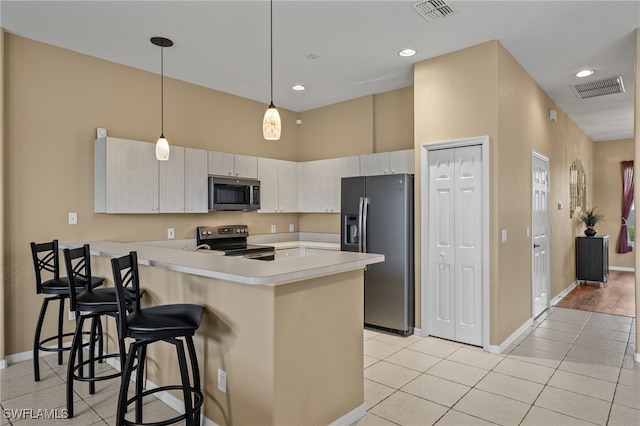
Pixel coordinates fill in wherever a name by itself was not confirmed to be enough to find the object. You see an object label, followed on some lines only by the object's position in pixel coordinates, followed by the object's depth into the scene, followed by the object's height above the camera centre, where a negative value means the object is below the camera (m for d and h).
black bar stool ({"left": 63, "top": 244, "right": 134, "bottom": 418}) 2.60 -0.63
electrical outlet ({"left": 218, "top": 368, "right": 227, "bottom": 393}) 2.33 -1.00
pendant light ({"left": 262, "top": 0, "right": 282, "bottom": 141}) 2.68 +0.61
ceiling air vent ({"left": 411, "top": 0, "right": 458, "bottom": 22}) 3.02 +1.60
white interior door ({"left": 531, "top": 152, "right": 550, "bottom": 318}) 4.82 -0.27
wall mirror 6.81 +0.43
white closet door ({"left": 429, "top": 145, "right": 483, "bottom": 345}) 3.88 -0.33
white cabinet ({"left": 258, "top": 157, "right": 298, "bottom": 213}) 5.40 +0.39
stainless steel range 4.80 -0.37
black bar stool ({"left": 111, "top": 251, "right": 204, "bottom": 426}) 2.09 -0.64
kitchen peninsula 2.10 -0.72
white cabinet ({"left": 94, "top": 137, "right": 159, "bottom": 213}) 3.85 +0.38
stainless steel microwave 4.65 +0.24
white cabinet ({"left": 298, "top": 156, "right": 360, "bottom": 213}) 5.41 +0.45
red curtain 8.63 +0.31
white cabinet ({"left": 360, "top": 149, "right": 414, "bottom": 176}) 4.78 +0.62
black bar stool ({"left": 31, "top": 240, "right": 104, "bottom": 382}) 3.11 -0.59
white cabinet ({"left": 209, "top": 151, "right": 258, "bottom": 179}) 4.75 +0.61
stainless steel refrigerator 4.25 -0.36
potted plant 7.18 -0.18
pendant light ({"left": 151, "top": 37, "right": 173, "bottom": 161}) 3.66 +0.67
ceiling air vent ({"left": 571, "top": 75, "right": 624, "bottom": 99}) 4.81 +1.57
